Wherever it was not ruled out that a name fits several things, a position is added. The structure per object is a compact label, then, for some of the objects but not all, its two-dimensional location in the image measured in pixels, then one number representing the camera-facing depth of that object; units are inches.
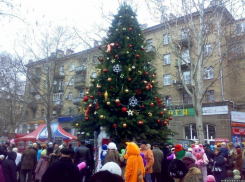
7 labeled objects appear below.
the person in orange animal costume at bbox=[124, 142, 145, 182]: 238.4
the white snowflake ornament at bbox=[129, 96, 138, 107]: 383.6
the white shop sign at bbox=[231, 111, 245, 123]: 877.8
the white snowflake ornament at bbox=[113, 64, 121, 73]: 399.5
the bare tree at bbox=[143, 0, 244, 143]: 509.4
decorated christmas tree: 381.7
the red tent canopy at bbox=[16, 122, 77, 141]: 764.3
